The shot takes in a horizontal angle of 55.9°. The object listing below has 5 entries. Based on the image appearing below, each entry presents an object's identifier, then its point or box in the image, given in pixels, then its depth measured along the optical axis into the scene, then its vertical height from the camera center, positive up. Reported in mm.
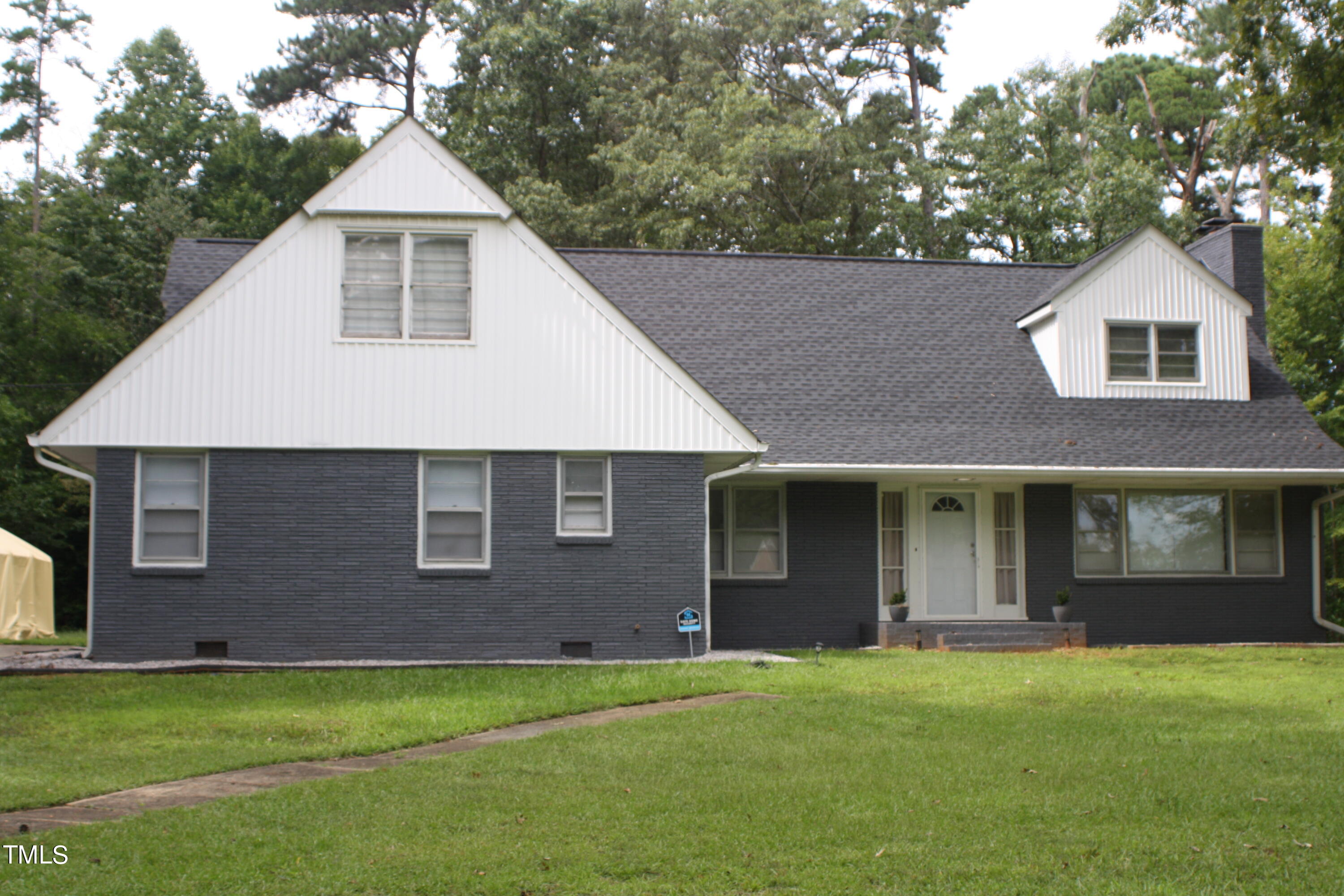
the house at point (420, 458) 15273 +982
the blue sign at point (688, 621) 15609 -1073
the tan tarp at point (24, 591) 21562 -993
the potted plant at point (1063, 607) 18406 -1061
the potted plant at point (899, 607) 17938 -1035
